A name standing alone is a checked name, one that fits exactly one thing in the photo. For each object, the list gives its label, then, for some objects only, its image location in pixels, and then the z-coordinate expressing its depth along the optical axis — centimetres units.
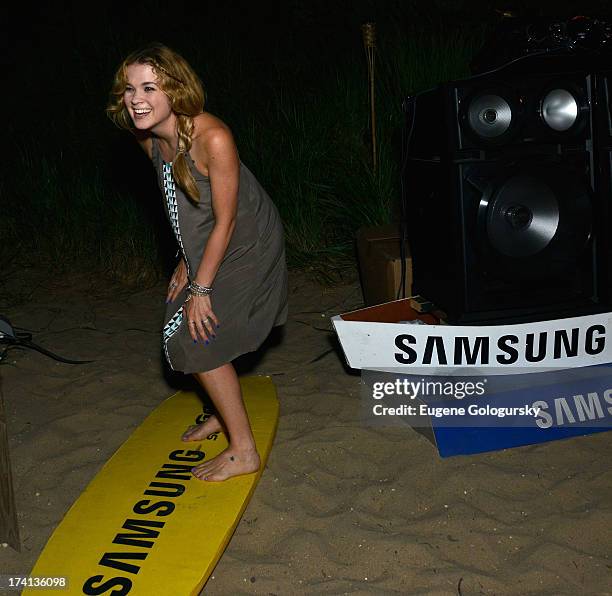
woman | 211
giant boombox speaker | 258
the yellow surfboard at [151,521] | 200
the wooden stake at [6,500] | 205
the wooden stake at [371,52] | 432
